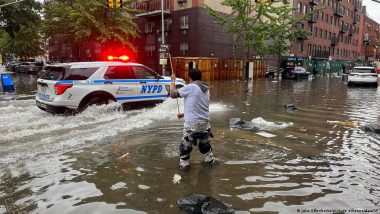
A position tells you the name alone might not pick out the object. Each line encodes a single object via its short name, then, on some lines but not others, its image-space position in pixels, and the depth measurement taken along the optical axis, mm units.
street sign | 25078
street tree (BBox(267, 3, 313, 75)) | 35500
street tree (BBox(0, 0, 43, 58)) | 25797
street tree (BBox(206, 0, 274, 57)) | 33406
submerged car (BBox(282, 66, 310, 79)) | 37000
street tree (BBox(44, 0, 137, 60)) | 26859
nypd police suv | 9766
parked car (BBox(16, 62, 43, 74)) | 42844
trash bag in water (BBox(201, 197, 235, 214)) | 4094
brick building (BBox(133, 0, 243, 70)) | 35188
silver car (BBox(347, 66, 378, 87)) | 25875
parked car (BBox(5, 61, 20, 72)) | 48625
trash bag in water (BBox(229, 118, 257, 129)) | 9259
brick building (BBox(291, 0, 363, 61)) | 54362
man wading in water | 5770
